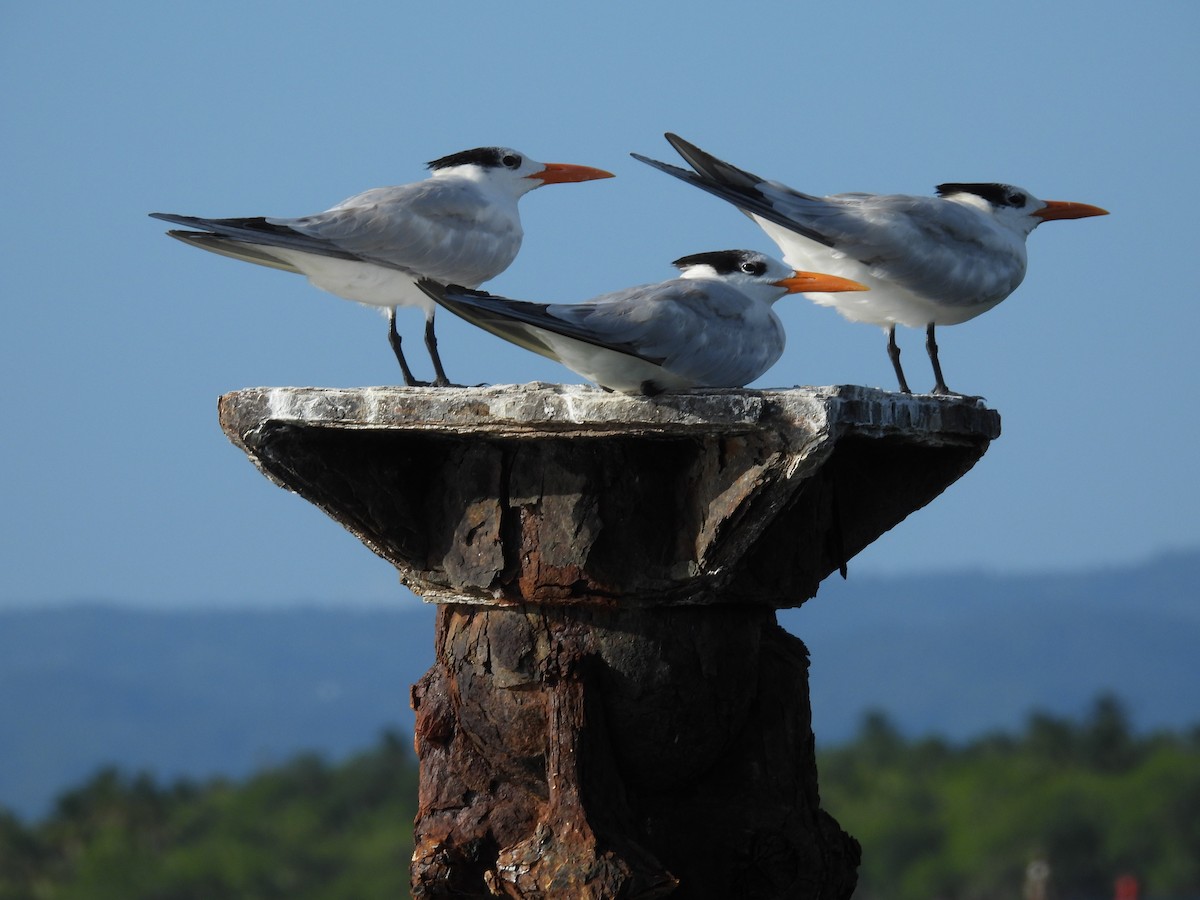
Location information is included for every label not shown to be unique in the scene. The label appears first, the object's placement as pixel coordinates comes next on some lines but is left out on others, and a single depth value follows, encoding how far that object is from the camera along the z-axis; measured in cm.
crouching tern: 927
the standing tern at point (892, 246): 1217
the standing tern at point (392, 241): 1227
